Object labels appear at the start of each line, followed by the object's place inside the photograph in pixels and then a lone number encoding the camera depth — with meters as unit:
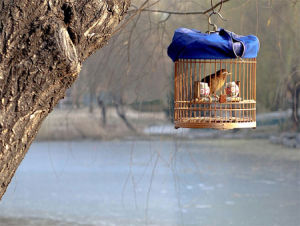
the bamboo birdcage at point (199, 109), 5.09
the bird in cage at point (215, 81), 5.59
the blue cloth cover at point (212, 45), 5.02
